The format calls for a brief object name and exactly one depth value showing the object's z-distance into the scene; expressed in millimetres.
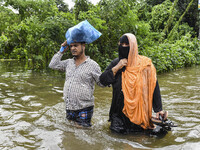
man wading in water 3186
